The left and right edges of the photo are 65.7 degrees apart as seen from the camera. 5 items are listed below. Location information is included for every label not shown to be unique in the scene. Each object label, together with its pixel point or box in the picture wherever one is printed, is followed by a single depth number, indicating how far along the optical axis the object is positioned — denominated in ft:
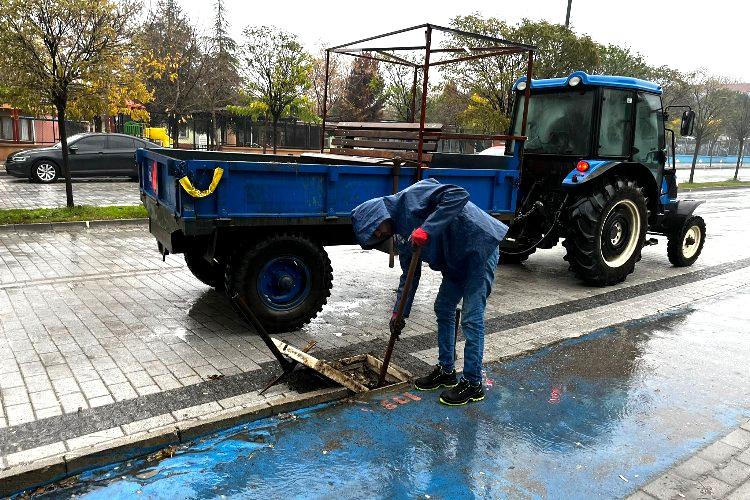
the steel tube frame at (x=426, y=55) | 18.19
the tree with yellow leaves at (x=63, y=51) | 31.99
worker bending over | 12.68
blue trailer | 16.17
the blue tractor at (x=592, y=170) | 24.14
